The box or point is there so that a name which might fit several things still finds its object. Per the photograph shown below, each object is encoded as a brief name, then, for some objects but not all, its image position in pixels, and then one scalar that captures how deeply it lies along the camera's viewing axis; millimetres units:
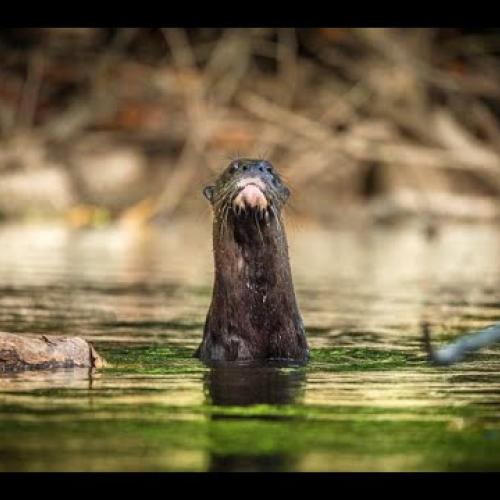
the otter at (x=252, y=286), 16641
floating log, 15000
